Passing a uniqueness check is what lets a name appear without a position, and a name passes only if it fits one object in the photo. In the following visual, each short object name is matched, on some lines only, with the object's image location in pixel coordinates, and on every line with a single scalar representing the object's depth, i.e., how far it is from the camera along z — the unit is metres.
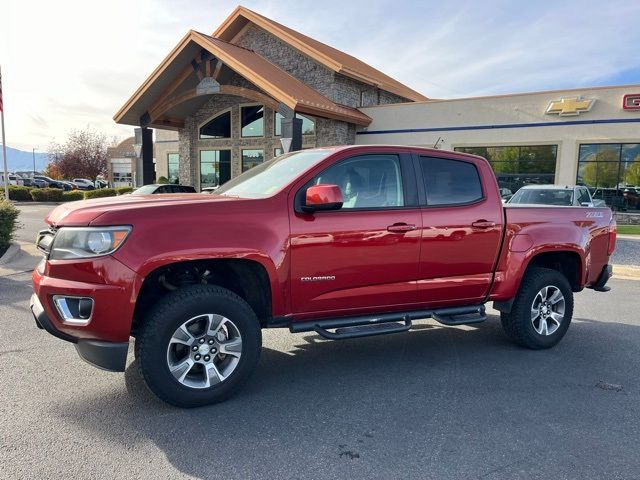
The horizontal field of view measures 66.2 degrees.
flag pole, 15.14
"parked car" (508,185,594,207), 12.56
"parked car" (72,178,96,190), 49.34
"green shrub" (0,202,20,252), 10.01
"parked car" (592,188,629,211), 18.22
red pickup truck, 3.34
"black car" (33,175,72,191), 45.56
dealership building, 17.50
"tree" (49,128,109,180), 56.75
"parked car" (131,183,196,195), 15.62
